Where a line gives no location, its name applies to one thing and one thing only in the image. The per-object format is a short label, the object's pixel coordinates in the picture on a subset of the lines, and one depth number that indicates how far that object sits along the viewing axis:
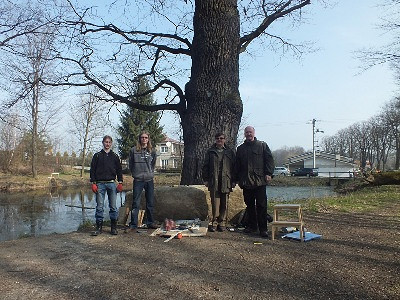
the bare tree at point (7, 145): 35.59
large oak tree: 8.46
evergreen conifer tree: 44.28
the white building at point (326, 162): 66.94
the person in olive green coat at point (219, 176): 6.76
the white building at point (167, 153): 80.69
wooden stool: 5.92
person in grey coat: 7.10
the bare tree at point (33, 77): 9.77
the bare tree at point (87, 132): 43.49
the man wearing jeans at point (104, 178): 6.91
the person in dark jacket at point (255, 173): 6.55
